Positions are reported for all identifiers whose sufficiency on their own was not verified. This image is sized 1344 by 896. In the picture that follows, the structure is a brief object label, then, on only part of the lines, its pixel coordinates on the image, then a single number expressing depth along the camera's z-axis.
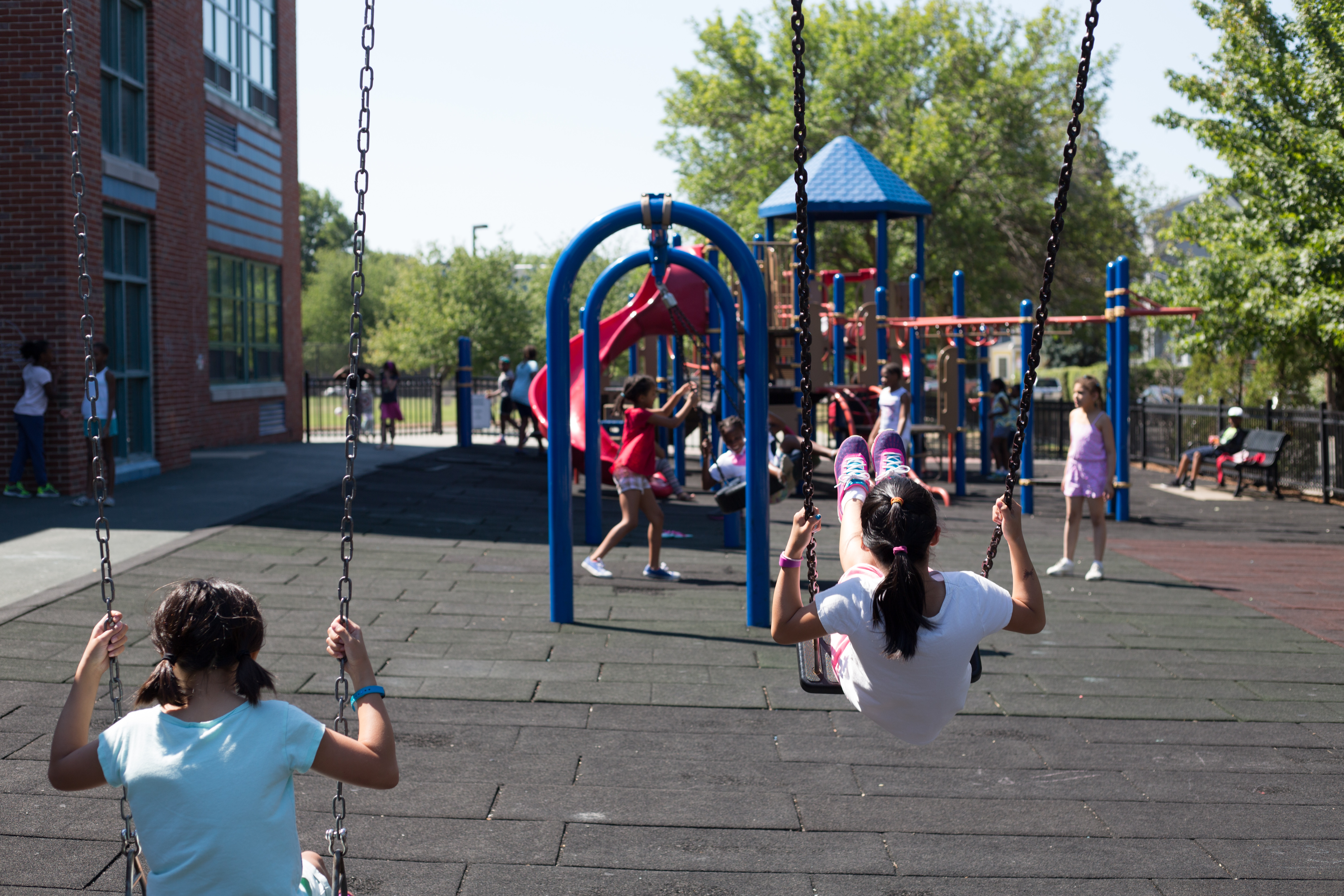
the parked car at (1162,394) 35.12
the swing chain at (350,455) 2.71
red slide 13.77
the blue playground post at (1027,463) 14.09
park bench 16.19
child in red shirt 8.59
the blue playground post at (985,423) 18.52
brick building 12.04
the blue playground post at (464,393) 20.89
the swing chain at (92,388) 2.68
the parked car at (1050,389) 47.09
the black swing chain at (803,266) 3.72
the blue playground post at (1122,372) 12.88
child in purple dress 9.09
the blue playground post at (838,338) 16.70
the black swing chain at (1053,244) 3.75
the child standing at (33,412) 11.65
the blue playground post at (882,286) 16.91
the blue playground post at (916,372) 16.23
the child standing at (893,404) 12.07
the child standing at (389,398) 19.31
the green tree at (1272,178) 13.41
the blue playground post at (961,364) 15.84
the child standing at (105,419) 11.02
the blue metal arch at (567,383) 7.50
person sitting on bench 16.81
